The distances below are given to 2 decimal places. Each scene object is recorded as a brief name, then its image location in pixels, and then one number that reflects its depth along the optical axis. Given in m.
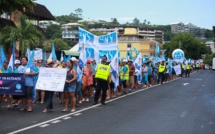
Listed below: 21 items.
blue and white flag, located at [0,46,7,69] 16.89
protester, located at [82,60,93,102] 15.10
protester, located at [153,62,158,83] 28.95
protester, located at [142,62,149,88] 24.38
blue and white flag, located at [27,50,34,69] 12.50
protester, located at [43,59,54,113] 12.21
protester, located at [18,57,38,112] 12.10
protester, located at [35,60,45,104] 14.89
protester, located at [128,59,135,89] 22.15
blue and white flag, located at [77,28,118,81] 14.98
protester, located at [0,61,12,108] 14.08
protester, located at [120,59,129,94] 19.03
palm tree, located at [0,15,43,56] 29.98
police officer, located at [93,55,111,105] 14.16
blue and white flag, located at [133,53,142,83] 24.69
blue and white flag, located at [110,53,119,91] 16.67
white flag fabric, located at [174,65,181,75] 37.41
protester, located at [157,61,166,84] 27.90
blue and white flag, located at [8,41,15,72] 14.52
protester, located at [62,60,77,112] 12.32
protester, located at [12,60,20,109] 12.65
